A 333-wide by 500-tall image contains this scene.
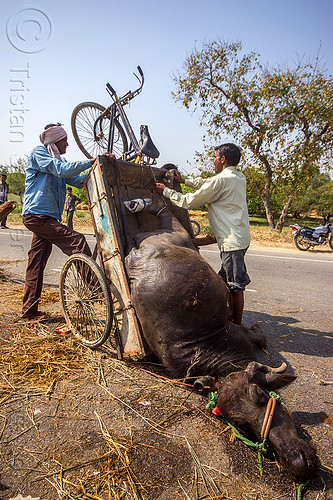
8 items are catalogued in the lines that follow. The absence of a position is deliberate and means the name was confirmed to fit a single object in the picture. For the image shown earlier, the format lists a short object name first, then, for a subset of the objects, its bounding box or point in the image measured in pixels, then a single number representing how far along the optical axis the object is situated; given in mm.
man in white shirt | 3260
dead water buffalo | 2176
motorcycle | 11672
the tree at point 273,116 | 13750
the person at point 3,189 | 12289
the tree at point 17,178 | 42812
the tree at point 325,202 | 30203
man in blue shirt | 3469
